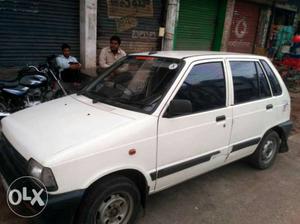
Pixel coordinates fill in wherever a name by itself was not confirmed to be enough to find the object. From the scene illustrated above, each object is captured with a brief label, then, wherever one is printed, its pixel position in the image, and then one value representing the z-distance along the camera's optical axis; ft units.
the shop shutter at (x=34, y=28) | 20.24
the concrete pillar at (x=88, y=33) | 23.07
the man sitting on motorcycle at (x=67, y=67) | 19.18
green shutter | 31.65
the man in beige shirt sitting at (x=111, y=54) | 19.54
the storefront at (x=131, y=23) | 25.14
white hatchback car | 7.30
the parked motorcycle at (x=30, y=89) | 15.21
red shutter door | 38.68
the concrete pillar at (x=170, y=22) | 28.76
